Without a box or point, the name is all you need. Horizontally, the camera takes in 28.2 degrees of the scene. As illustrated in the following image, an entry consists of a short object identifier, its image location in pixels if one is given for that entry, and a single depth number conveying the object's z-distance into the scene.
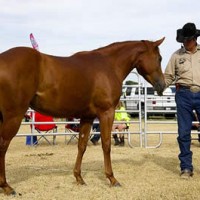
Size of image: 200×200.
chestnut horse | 4.89
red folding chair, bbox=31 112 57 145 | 10.99
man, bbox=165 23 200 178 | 5.99
